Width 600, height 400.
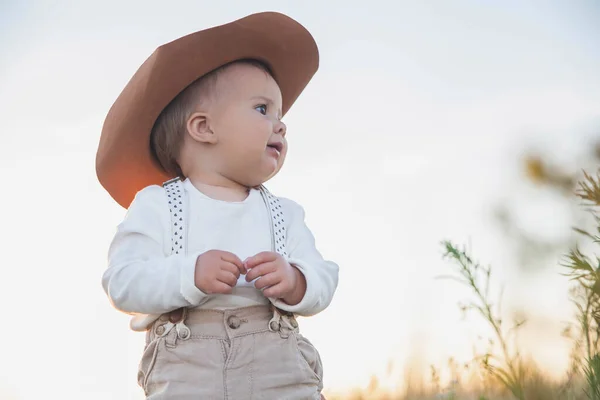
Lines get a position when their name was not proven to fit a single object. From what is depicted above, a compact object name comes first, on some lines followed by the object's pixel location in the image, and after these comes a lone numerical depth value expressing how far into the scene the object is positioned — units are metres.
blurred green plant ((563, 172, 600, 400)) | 1.93
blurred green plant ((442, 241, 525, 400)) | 2.20
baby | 2.34
